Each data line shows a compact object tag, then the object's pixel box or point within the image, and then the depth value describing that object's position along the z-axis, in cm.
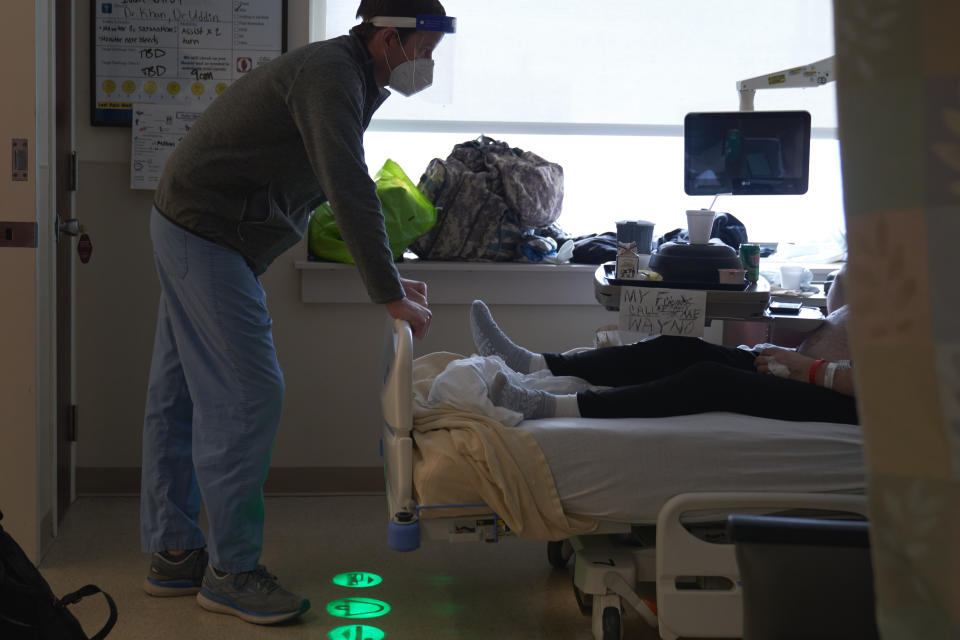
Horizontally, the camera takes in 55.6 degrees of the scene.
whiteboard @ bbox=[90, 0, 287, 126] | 310
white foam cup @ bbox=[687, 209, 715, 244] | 237
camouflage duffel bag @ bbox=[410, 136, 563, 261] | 326
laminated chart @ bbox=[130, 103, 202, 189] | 312
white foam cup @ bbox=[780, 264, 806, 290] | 293
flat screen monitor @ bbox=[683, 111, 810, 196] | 251
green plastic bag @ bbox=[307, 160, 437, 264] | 309
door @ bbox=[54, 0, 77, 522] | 290
